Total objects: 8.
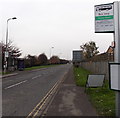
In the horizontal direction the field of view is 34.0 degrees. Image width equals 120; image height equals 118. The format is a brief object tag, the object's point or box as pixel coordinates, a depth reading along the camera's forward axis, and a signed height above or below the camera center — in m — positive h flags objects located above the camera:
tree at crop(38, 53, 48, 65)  99.03 +1.26
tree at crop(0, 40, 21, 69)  39.25 +1.97
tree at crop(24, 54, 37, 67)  65.01 -0.20
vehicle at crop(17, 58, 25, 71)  45.15 -0.82
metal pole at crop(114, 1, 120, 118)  5.73 +0.73
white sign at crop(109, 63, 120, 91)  5.44 -0.41
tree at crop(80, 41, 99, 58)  65.21 +3.87
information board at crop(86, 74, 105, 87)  11.30 -1.14
